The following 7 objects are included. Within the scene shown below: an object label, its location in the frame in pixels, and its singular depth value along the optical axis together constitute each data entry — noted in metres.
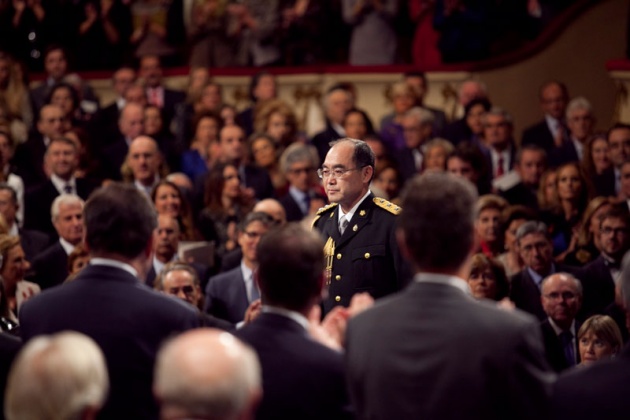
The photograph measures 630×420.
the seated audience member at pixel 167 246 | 13.73
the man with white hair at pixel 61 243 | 13.47
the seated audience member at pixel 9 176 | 15.65
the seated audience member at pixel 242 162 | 16.44
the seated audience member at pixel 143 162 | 15.80
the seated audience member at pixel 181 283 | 12.01
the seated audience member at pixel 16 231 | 14.21
